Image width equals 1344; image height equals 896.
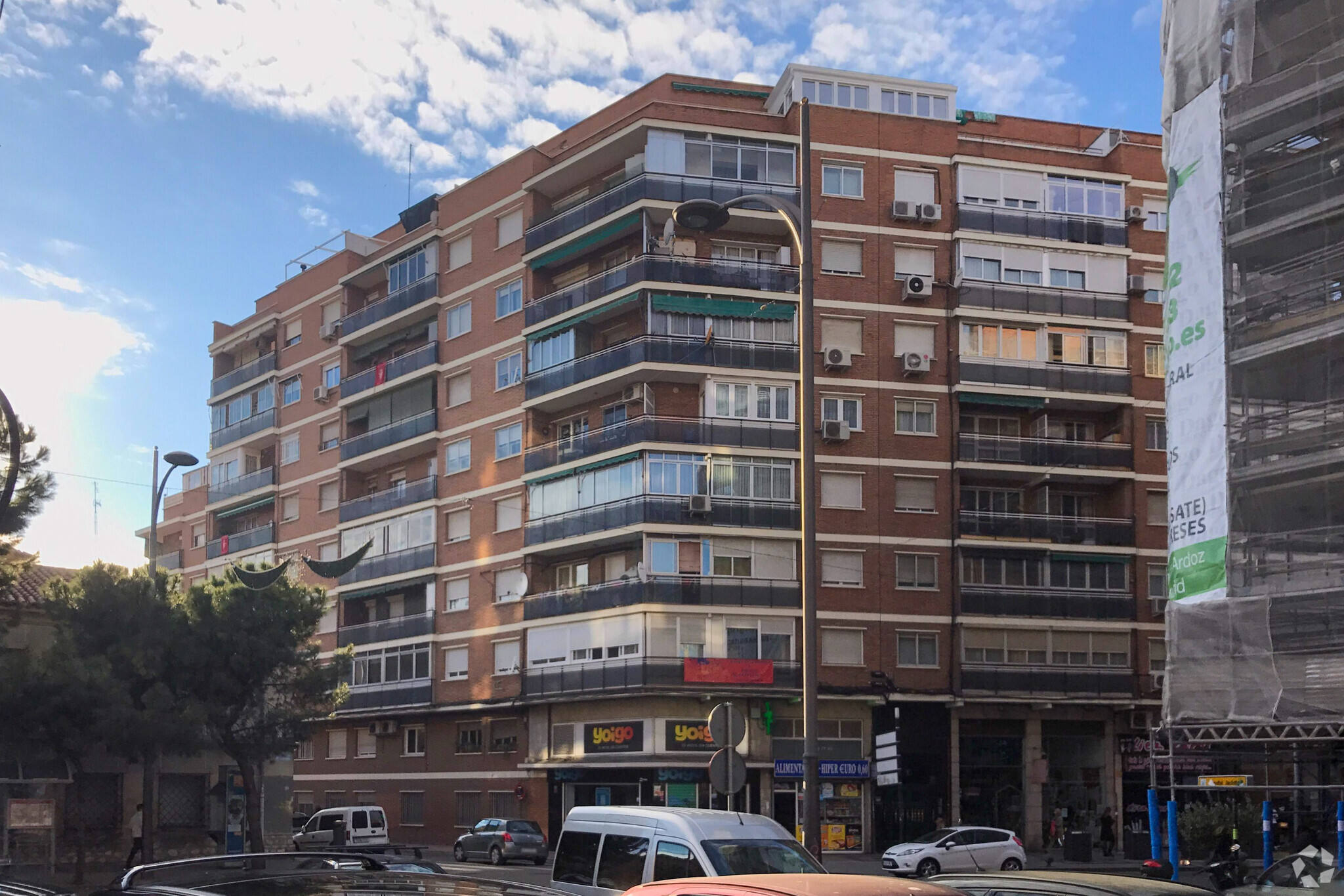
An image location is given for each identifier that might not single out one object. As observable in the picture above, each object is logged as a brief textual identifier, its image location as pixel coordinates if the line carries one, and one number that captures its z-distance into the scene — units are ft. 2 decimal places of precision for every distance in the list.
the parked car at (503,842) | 123.54
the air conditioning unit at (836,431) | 135.74
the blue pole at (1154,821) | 82.07
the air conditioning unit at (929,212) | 142.00
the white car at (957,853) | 105.40
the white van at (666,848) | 34.58
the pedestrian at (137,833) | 87.35
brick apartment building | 133.39
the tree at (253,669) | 108.68
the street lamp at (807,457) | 49.08
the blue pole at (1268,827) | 69.26
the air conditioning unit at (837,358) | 137.49
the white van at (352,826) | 121.19
